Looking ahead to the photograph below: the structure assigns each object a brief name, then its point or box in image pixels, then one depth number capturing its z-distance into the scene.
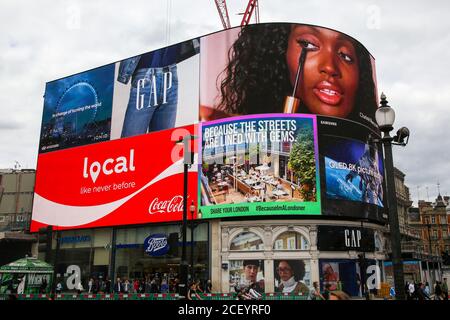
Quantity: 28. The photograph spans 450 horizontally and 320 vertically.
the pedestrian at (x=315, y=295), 20.29
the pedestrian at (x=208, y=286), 37.69
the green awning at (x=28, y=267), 32.06
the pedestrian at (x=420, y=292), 23.89
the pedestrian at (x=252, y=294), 23.23
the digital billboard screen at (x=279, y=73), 44.22
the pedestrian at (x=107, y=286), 44.91
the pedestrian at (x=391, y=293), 35.16
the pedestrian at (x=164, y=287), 39.75
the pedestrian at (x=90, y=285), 43.31
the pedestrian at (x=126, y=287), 43.00
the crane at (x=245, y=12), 66.50
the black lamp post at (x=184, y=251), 18.95
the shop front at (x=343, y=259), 40.88
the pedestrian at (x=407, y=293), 30.01
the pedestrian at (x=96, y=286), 42.82
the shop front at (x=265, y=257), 40.47
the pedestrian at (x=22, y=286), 32.74
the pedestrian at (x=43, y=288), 33.26
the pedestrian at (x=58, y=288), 46.06
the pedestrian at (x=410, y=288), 35.93
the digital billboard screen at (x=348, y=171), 42.50
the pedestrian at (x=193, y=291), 25.06
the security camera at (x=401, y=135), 11.80
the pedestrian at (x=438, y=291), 28.40
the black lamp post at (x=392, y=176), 10.19
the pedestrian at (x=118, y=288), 41.42
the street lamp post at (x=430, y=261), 57.84
